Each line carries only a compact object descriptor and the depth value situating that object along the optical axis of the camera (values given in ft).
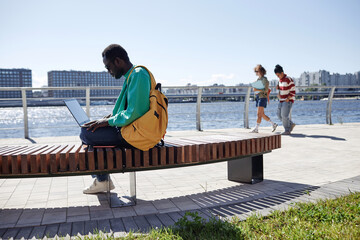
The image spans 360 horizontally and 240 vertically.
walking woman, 29.71
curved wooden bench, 9.90
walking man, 31.42
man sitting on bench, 10.31
